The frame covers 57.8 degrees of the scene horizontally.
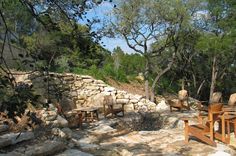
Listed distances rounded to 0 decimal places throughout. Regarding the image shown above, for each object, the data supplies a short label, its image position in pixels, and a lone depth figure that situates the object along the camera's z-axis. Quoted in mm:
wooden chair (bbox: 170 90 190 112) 7776
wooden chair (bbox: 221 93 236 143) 4672
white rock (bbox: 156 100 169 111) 8541
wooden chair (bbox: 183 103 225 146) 4522
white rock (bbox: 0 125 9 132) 4321
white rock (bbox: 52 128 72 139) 4652
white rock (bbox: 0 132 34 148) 3969
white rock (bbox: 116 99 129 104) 8630
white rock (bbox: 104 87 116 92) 8714
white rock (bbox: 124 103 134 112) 8572
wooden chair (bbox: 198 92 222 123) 5055
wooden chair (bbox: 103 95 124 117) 7163
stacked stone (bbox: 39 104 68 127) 5349
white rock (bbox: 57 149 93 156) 4134
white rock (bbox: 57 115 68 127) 5517
